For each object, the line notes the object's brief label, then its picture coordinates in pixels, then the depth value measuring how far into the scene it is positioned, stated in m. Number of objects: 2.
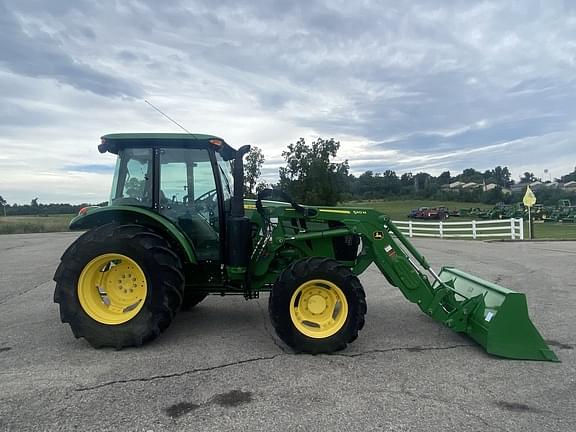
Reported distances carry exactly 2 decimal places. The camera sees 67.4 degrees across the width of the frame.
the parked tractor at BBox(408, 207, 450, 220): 48.25
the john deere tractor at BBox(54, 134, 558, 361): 4.38
